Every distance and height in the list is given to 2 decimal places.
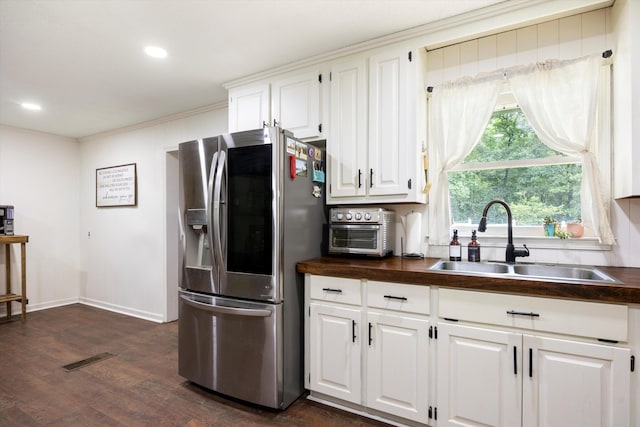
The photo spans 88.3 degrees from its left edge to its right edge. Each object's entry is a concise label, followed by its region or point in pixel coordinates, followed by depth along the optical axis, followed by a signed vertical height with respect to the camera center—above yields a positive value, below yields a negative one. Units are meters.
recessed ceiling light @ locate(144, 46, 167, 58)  2.40 +1.19
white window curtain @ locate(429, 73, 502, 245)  2.24 +0.60
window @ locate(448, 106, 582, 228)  2.12 +0.22
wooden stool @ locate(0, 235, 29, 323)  3.96 -0.85
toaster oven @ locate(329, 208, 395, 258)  2.28 -0.15
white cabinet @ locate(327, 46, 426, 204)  2.23 +0.58
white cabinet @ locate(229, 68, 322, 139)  2.56 +0.89
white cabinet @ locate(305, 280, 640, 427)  1.44 -0.74
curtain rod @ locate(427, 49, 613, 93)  1.89 +0.90
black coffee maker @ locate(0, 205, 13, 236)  4.09 -0.10
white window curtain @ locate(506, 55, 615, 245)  1.93 +0.60
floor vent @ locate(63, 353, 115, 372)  2.77 -1.31
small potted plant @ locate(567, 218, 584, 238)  2.00 -0.12
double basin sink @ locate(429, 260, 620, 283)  1.79 -0.35
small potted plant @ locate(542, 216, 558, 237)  2.07 -0.10
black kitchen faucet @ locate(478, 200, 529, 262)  2.04 -0.20
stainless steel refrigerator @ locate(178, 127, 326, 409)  2.05 -0.31
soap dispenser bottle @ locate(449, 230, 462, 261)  2.21 -0.26
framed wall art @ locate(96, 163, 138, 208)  4.35 +0.35
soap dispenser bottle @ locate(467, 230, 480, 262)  2.16 -0.26
